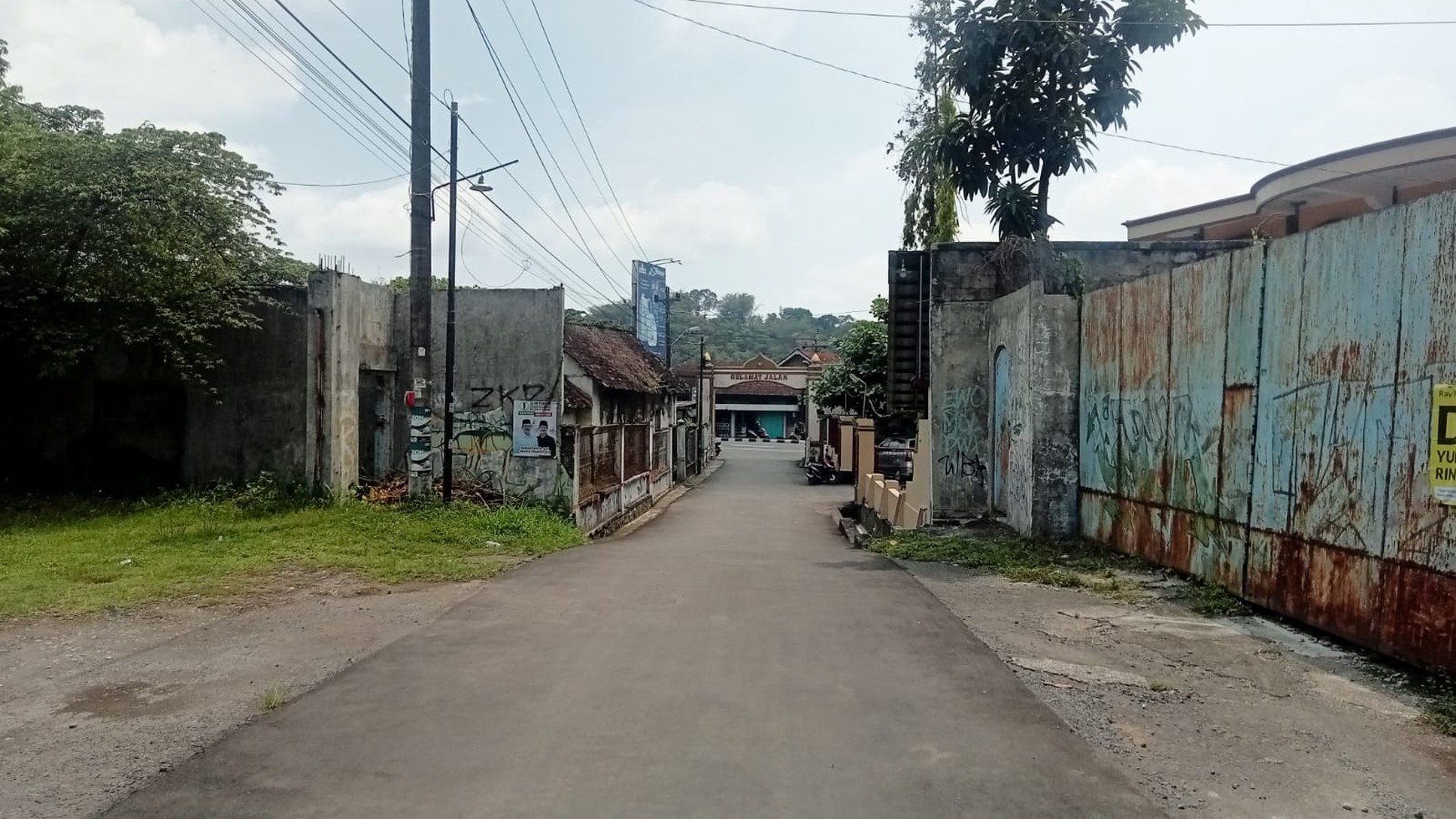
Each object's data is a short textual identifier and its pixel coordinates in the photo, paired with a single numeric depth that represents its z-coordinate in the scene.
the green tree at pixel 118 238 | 13.17
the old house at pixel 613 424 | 18.92
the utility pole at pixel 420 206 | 14.07
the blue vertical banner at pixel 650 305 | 43.16
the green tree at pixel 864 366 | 36.91
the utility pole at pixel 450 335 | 15.05
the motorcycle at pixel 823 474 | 41.41
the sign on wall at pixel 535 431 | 17.03
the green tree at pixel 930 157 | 15.48
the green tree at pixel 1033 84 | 13.95
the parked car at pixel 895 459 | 29.95
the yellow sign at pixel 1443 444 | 5.45
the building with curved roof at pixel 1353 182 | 15.10
